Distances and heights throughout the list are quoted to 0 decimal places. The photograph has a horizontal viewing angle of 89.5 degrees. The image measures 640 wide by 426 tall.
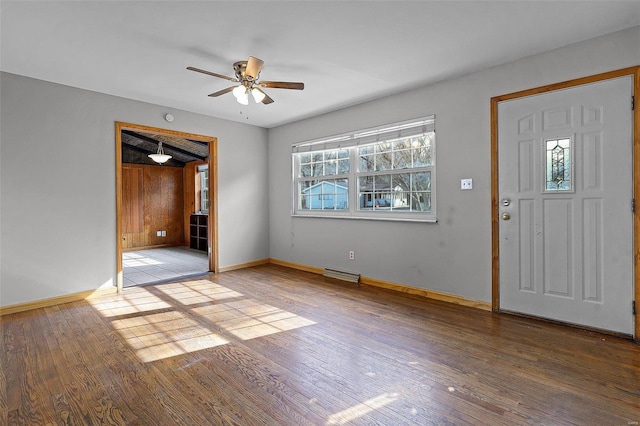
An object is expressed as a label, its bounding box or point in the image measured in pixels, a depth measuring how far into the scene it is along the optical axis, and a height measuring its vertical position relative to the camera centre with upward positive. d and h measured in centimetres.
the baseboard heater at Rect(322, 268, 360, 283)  451 -94
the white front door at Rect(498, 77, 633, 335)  262 +3
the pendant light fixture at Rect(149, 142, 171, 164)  719 +122
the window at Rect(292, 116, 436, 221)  392 +51
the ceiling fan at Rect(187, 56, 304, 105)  297 +120
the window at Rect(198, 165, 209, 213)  817 +57
